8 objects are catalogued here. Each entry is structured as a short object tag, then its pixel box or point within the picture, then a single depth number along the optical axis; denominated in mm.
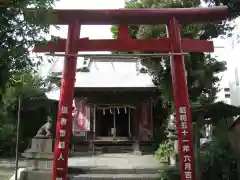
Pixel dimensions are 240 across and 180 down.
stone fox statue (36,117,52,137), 6328
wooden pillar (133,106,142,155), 10902
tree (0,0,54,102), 2845
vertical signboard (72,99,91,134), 10817
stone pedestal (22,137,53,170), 6099
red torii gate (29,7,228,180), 4739
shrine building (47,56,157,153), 10850
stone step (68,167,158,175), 6513
